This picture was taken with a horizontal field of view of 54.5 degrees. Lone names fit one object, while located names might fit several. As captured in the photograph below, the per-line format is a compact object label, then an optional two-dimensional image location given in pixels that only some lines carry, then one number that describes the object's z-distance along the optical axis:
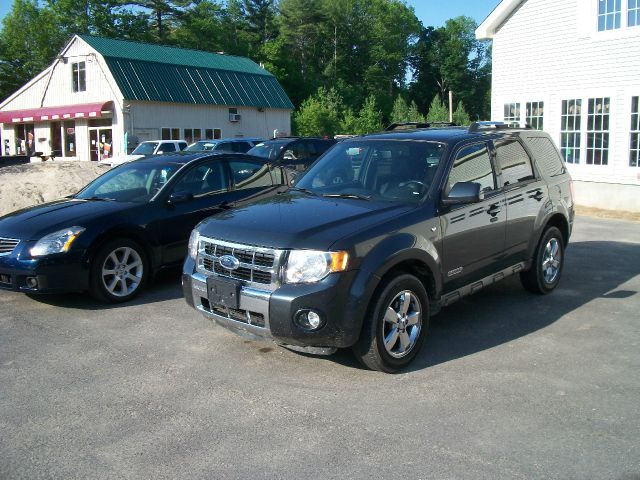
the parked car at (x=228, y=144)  21.44
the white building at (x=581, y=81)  14.87
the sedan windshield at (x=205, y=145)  21.45
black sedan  6.42
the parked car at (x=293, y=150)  16.17
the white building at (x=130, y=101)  36.28
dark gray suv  4.46
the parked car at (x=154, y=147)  25.12
